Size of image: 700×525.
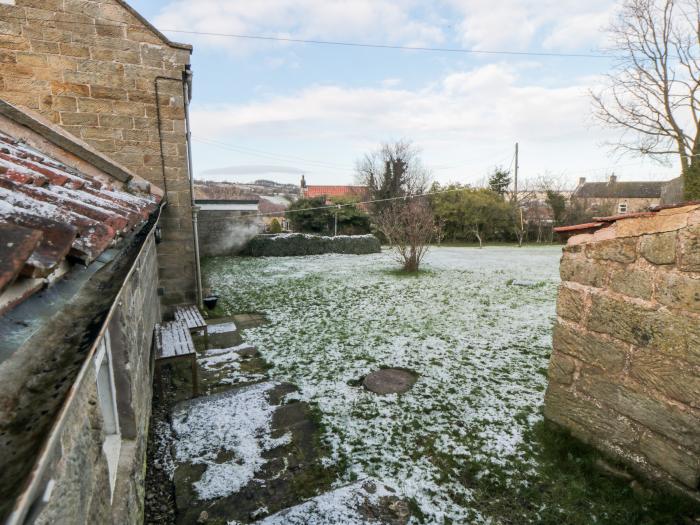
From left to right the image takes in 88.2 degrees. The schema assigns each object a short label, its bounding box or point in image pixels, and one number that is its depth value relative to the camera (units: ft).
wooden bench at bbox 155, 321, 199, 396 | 12.25
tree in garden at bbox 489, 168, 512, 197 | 99.55
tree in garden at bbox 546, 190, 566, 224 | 89.18
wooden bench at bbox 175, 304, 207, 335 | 16.16
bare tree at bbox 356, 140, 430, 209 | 92.12
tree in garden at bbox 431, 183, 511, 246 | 77.77
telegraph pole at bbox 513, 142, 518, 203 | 86.63
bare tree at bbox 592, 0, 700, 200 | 47.91
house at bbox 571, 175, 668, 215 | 101.40
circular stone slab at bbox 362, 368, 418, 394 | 13.37
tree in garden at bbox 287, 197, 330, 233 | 68.03
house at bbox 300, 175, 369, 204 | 130.30
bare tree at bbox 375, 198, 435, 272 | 37.52
